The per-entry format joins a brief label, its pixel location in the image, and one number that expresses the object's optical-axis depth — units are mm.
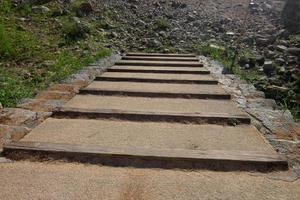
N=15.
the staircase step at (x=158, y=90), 4191
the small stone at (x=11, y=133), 2734
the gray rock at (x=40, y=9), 8883
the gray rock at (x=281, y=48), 6826
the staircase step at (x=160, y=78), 4939
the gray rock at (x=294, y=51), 6415
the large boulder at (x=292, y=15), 8298
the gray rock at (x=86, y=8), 9334
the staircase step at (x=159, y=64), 6236
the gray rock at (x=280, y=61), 6162
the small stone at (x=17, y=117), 3076
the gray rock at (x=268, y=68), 6020
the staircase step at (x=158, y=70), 5652
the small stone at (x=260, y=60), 6591
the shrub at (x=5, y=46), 6302
